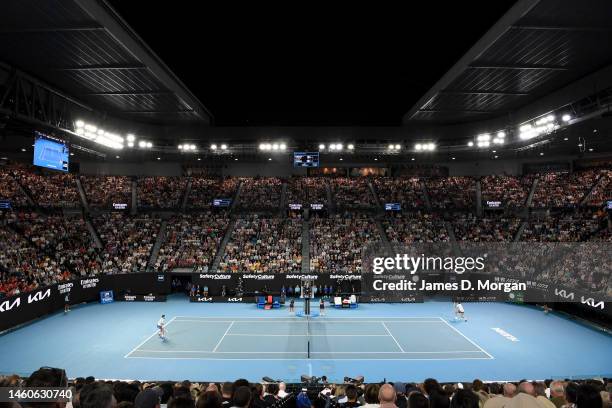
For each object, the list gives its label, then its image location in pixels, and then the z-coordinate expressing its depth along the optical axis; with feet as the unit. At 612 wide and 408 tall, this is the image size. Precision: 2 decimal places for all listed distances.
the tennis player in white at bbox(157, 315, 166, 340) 70.64
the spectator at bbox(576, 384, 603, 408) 13.67
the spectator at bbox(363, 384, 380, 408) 23.29
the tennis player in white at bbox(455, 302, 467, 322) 84.55
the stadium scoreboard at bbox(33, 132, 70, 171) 67.67
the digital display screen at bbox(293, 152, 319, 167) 120.98
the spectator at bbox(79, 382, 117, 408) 11.73
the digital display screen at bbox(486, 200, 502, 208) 139.03
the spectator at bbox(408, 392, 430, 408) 13.26
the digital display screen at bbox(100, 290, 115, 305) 101.19
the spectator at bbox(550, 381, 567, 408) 24.43
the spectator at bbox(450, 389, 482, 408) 14.32
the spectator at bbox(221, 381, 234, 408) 22.98
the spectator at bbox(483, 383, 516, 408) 14.12
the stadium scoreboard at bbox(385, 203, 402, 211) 142.72
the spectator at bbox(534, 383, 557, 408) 27.76
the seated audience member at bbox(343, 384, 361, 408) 26.61
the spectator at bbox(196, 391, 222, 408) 14.03
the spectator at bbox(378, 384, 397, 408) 14.43
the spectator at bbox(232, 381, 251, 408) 15.69
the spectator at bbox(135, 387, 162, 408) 15.39
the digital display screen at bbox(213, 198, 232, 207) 144.46
